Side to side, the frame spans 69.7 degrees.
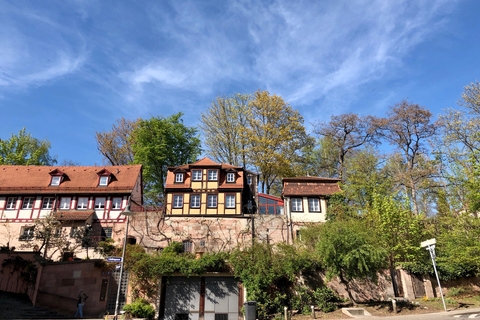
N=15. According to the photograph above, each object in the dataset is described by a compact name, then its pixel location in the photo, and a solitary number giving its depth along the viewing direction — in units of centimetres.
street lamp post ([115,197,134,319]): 2083
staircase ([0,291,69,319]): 2019
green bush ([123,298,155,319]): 2197
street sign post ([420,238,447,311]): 1775
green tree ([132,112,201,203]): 3675
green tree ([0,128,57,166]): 3888
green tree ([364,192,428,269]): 2212
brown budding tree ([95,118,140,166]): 4125
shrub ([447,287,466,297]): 2283
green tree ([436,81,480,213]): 2073
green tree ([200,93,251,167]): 3725
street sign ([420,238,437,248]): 1775
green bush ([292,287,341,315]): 2133
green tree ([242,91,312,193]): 3458
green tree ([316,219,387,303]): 1952
